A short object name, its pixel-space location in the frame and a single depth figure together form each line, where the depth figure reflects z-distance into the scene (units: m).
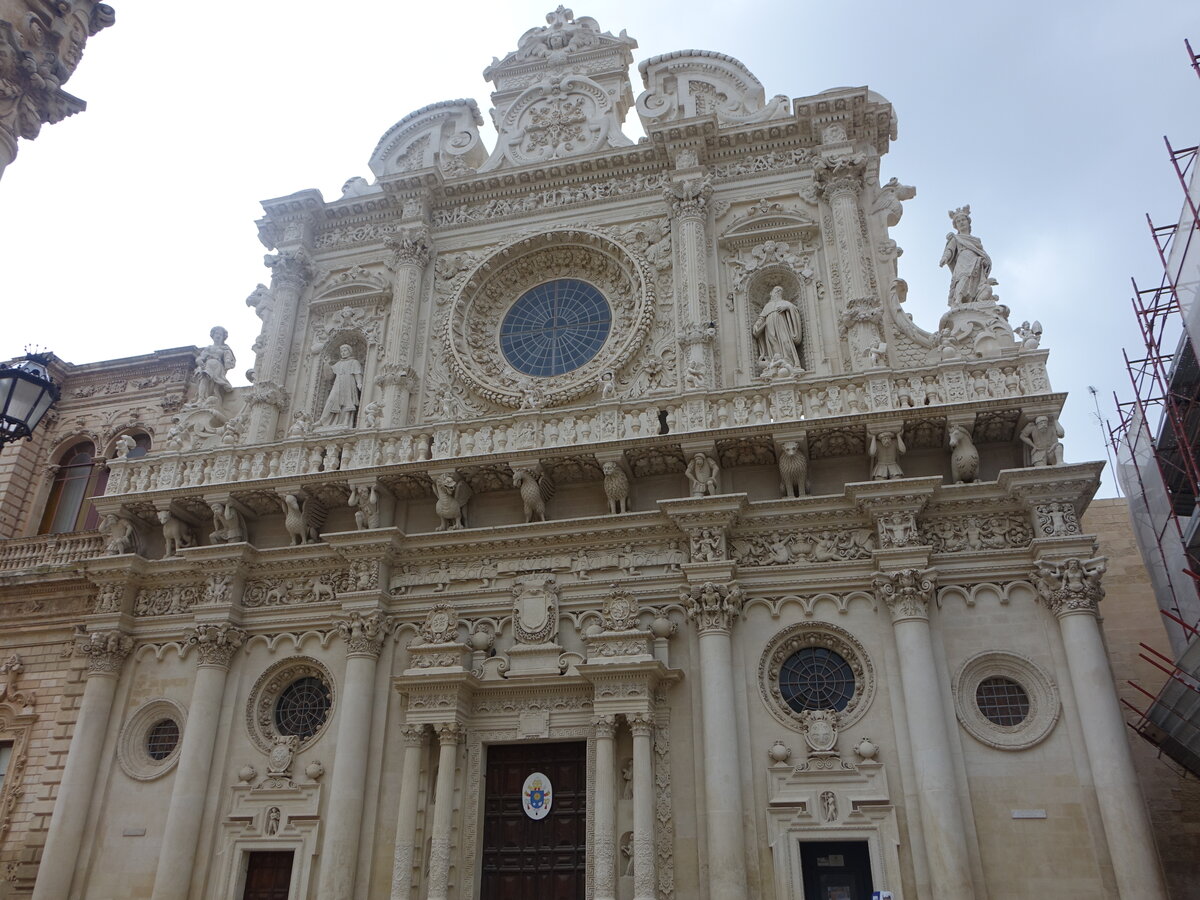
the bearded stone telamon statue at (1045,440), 12.91
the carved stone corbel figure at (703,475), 13.91
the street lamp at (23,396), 7.27
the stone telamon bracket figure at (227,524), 15.80
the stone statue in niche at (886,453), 13.39
